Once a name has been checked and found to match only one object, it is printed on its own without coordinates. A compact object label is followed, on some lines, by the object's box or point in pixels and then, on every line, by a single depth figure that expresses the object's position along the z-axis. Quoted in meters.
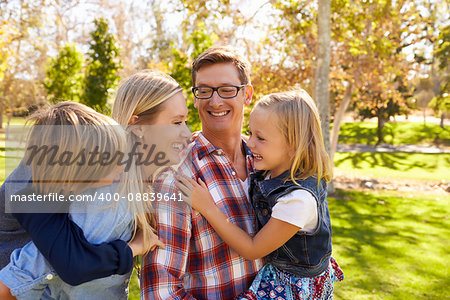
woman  1.43
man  1.69
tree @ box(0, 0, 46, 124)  23.64
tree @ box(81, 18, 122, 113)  13.46
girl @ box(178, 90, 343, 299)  1.74
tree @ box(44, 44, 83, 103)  17.17
